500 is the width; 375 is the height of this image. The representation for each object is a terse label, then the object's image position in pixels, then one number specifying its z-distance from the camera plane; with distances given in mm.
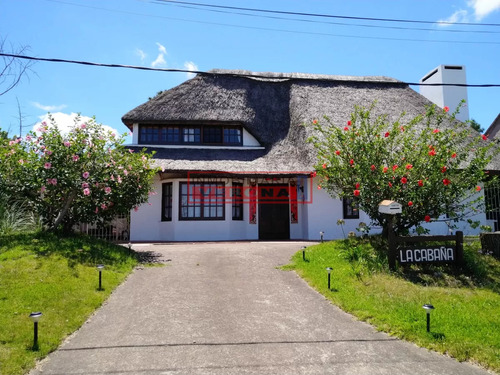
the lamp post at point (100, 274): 6789
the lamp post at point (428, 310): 4926
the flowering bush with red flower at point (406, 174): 8664
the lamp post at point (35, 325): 4438
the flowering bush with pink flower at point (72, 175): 9500
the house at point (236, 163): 14336
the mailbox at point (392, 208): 7809
